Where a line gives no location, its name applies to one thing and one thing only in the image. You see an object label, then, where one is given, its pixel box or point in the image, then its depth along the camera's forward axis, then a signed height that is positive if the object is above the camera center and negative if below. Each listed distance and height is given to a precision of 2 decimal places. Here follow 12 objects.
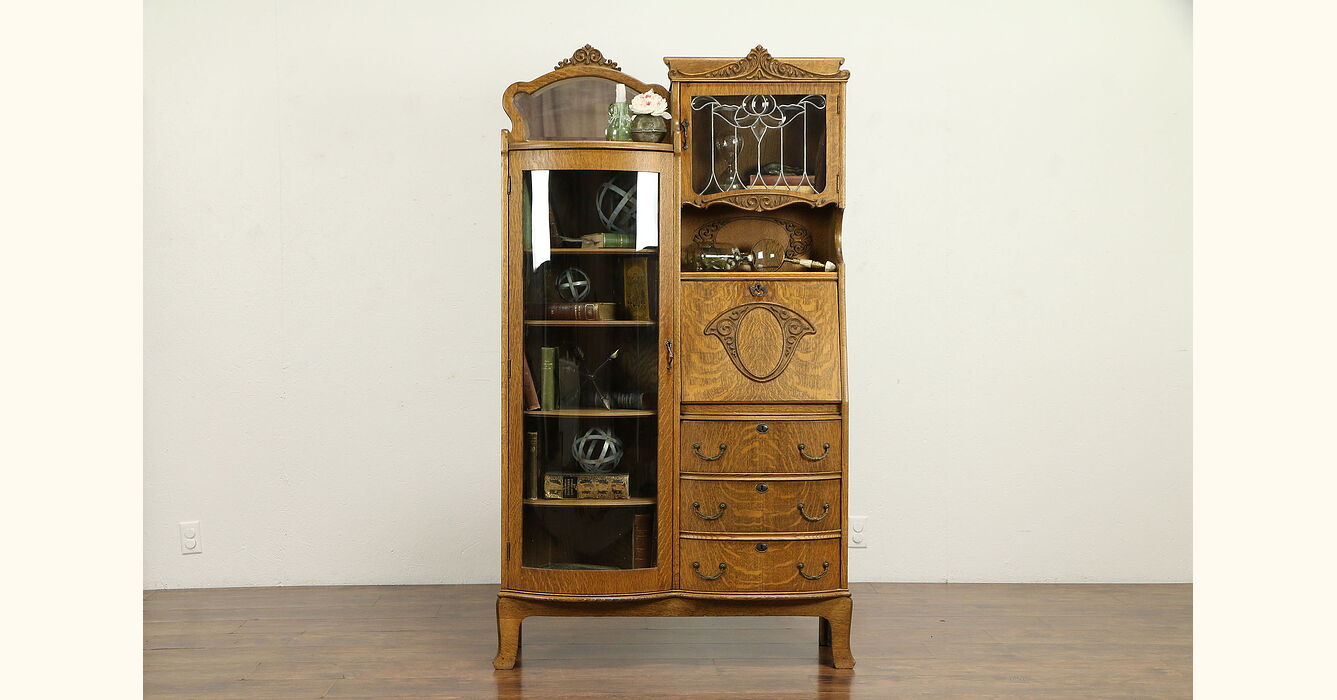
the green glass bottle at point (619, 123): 2.78 +0.68
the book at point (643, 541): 2.73 -0.56
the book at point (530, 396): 2.74 -0.13
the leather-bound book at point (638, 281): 2.74 +0.21
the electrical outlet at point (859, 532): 3.65 -0.71
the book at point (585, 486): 2.76 -0.40
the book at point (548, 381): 2.75 -0.09
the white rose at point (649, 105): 2.77 +0.73
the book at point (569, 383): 2.76 -0.09
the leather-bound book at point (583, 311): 2.74 +0.12
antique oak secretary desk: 2.71 -0.14
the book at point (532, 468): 2.74 -0.34
